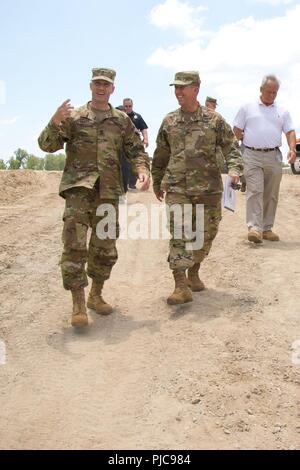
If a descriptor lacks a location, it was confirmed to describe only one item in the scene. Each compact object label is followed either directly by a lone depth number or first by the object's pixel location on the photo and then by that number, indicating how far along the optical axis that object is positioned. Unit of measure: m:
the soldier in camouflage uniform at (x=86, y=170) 5.29
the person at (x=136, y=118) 12.91
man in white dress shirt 7.86
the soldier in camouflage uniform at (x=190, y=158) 5.64
